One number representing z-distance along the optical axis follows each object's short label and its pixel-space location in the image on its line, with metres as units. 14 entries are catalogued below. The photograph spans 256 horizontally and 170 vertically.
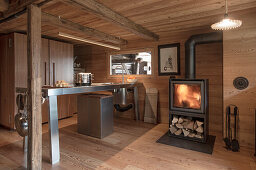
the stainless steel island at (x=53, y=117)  2.13
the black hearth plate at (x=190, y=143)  2.59
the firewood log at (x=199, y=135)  2.91
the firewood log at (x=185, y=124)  3.06
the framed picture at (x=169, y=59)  3.85
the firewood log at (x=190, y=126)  2.98
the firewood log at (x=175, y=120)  3.14
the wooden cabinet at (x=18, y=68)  3.51
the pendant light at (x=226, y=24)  1.85
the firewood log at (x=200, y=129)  2.87
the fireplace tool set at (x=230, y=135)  2.57
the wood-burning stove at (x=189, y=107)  2.84
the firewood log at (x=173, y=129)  3.14
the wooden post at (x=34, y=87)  1.92
